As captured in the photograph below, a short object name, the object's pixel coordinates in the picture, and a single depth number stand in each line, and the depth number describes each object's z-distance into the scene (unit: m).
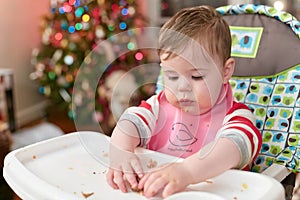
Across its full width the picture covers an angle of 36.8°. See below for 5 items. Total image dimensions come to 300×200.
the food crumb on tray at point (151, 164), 0.95
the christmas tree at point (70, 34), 3.14
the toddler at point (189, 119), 0.87
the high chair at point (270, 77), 1.22
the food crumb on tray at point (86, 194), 0.87
